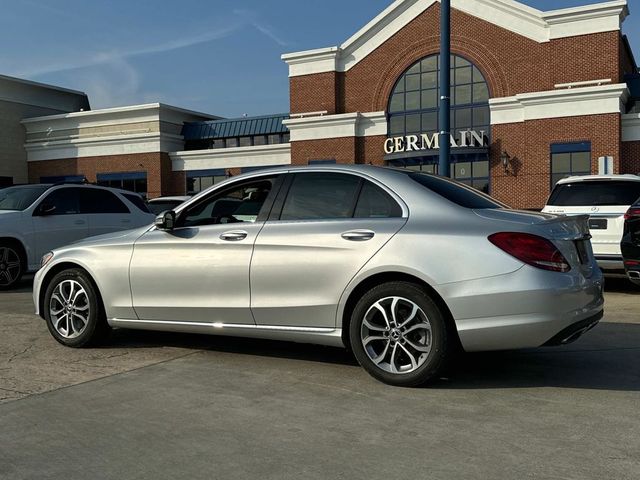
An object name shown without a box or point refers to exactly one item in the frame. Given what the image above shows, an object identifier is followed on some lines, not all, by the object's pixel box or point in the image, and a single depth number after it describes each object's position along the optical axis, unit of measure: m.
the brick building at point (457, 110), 26.77
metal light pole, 12.02
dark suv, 7.65
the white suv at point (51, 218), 10.16
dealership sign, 28.64
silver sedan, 4.16
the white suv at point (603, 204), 9.55
